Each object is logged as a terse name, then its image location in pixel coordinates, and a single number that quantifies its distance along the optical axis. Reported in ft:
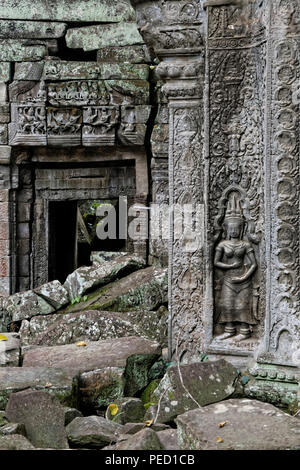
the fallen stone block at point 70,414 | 13.20
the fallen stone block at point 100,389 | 15.21
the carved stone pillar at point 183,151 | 17.12
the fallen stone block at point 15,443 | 10.68
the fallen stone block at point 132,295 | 26.11
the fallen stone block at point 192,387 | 13.16
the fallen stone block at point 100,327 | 21.81
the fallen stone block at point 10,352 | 17.20
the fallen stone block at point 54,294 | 27.94
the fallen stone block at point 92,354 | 16.40
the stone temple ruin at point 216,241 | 14.85
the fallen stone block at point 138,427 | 12.05
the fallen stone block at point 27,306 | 28.25
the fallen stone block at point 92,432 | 11.78
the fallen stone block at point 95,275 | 27.91
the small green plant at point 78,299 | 27.45
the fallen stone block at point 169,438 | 11.28
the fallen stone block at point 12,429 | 11.61
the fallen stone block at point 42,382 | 14.20
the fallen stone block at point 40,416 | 11.91
